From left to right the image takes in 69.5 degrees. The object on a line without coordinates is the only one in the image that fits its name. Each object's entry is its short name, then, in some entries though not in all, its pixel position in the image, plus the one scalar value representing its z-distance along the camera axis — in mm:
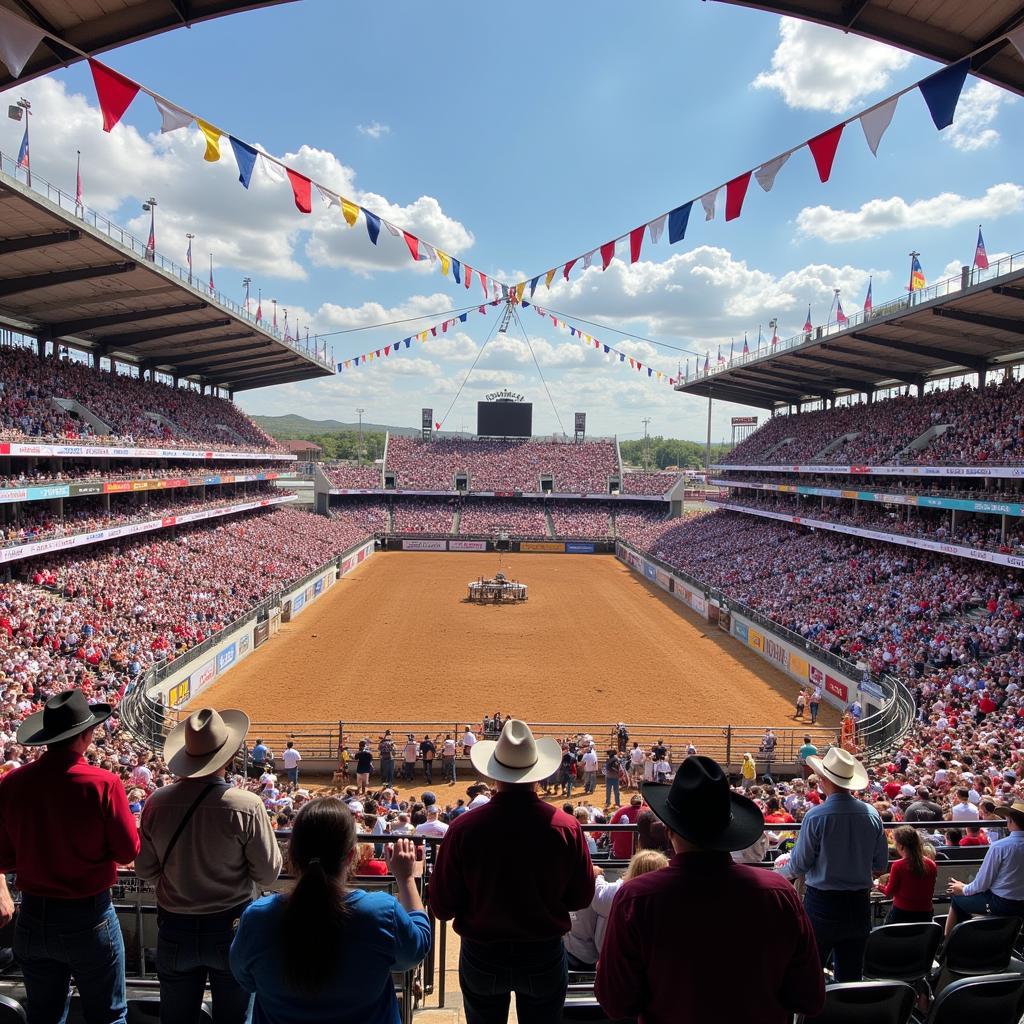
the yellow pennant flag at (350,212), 17156
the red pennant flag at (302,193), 14617
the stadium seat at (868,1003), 3188
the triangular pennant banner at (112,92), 9741
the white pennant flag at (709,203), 14902
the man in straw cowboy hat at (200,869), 3361
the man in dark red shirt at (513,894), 3102
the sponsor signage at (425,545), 61531
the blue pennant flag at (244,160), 12750
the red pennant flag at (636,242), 18016
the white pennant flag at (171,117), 10898
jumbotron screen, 78875
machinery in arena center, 39875
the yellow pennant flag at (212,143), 12047
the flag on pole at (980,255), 26859
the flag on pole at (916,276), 31688
